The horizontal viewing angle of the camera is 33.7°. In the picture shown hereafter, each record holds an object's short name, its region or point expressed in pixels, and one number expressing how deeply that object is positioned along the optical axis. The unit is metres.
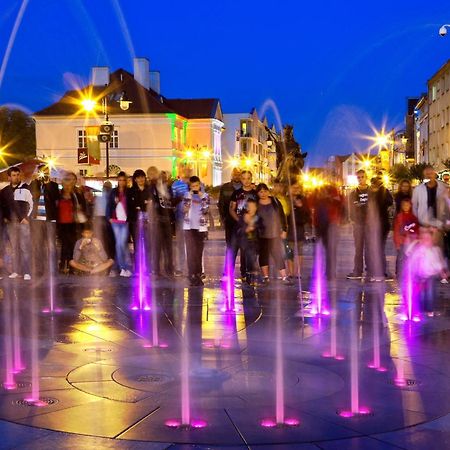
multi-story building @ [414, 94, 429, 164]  73.01
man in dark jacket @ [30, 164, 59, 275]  13.63
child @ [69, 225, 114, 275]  13.35
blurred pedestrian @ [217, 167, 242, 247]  13.15
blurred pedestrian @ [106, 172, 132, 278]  13.52
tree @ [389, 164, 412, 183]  50.71
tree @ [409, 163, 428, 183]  42.66
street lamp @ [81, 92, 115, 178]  29.08
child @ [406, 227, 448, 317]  9.48
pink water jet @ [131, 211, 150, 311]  12.56
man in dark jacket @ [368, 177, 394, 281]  13.30
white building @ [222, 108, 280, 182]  86.98
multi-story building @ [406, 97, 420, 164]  93.26
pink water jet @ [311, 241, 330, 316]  9.83
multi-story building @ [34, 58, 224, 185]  61.88
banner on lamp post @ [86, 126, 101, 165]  29.20
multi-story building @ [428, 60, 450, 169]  59.31
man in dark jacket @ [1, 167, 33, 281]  12.94
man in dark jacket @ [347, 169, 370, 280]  13.31
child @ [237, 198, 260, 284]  12.34
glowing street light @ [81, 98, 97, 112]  29.76
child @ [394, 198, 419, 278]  11.77
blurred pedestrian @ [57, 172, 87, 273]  13.60
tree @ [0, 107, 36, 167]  81.19
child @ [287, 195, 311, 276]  13.17
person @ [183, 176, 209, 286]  12.52
